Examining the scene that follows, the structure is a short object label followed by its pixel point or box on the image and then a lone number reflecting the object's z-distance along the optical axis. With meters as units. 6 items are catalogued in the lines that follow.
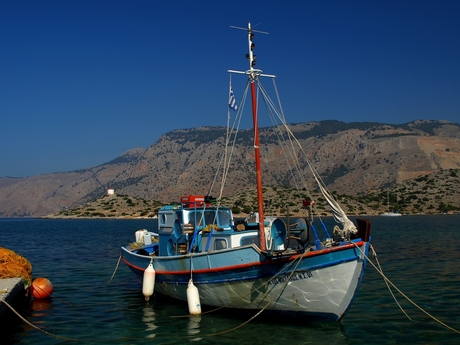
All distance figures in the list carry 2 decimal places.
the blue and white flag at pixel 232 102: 18.77
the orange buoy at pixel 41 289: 20.23
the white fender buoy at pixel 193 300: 16.84
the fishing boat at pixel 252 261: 14.47
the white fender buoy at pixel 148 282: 19.50
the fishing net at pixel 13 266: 19.25
